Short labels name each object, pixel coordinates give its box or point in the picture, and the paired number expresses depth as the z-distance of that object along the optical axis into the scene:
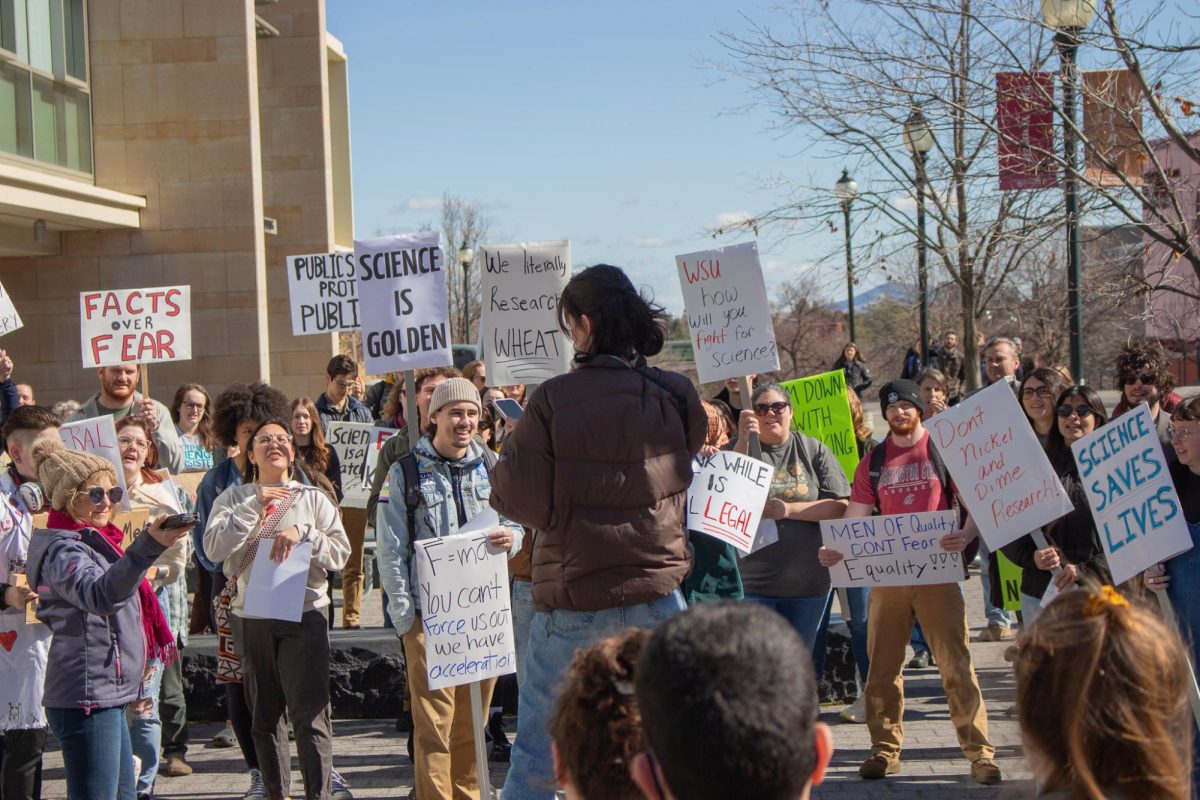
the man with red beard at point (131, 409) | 8.52
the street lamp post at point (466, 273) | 32.39
